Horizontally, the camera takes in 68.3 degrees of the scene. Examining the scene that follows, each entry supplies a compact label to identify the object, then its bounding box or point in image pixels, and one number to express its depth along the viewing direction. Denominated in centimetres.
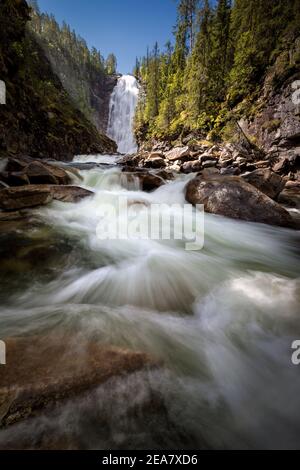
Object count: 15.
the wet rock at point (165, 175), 924
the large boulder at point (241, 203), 539
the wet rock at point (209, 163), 1186
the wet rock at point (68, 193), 539
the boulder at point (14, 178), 575
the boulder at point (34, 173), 590
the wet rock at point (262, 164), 1145
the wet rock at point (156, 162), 1316
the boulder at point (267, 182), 675
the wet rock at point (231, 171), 1030
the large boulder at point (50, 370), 106
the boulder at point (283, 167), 1130
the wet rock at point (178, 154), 1359
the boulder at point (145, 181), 812
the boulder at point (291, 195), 749
